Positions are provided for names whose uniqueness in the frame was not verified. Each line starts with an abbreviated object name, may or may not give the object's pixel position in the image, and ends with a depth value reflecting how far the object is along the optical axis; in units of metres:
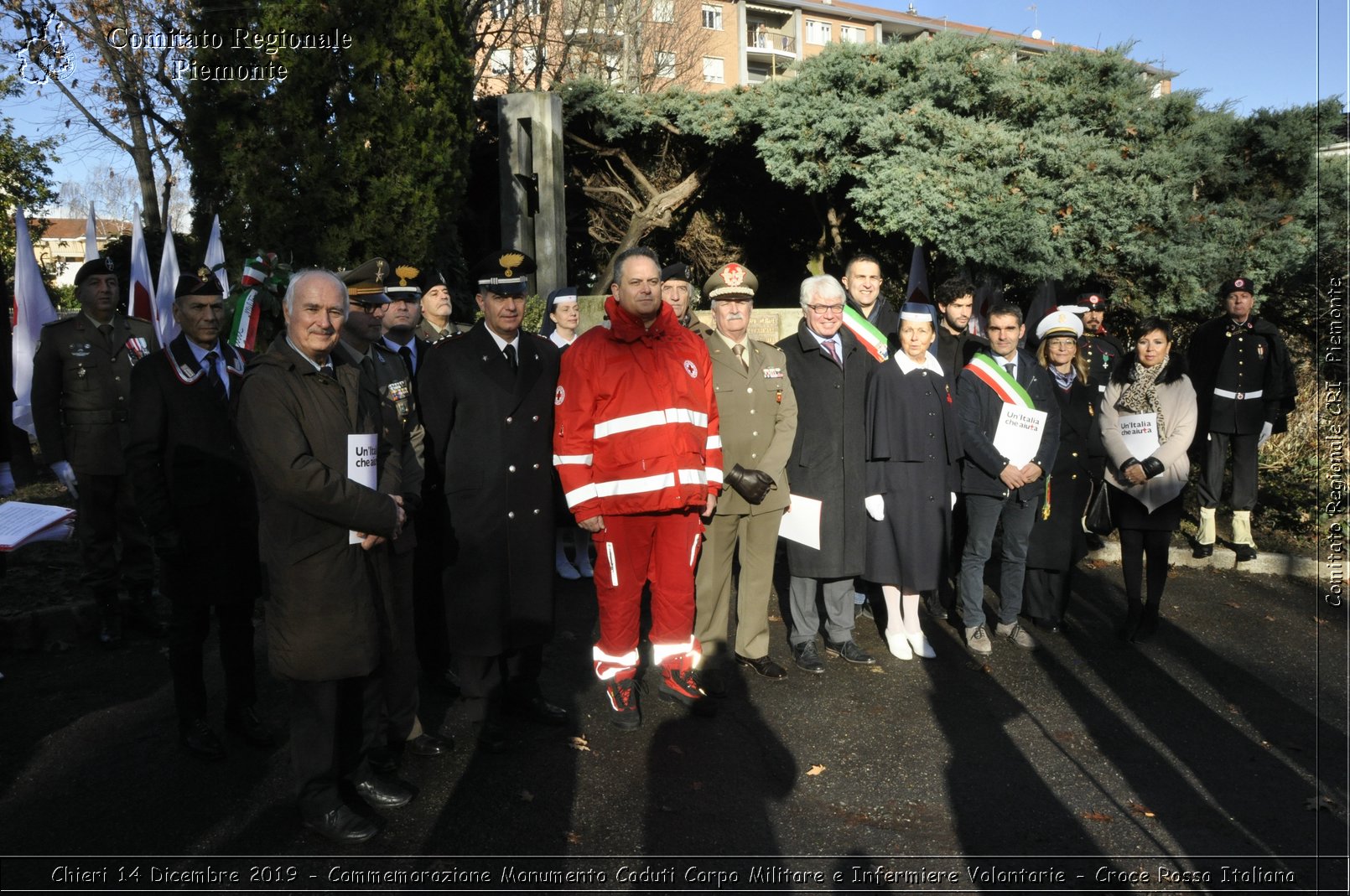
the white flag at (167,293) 9.02
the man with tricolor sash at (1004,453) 6.04
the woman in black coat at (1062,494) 6.36
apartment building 21.73
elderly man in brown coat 3.52
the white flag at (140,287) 8.30
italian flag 5.61
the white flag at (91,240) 7.82
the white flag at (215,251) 9.48
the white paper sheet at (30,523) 3.50
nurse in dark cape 5.82
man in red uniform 4.74
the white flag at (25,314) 6.96
